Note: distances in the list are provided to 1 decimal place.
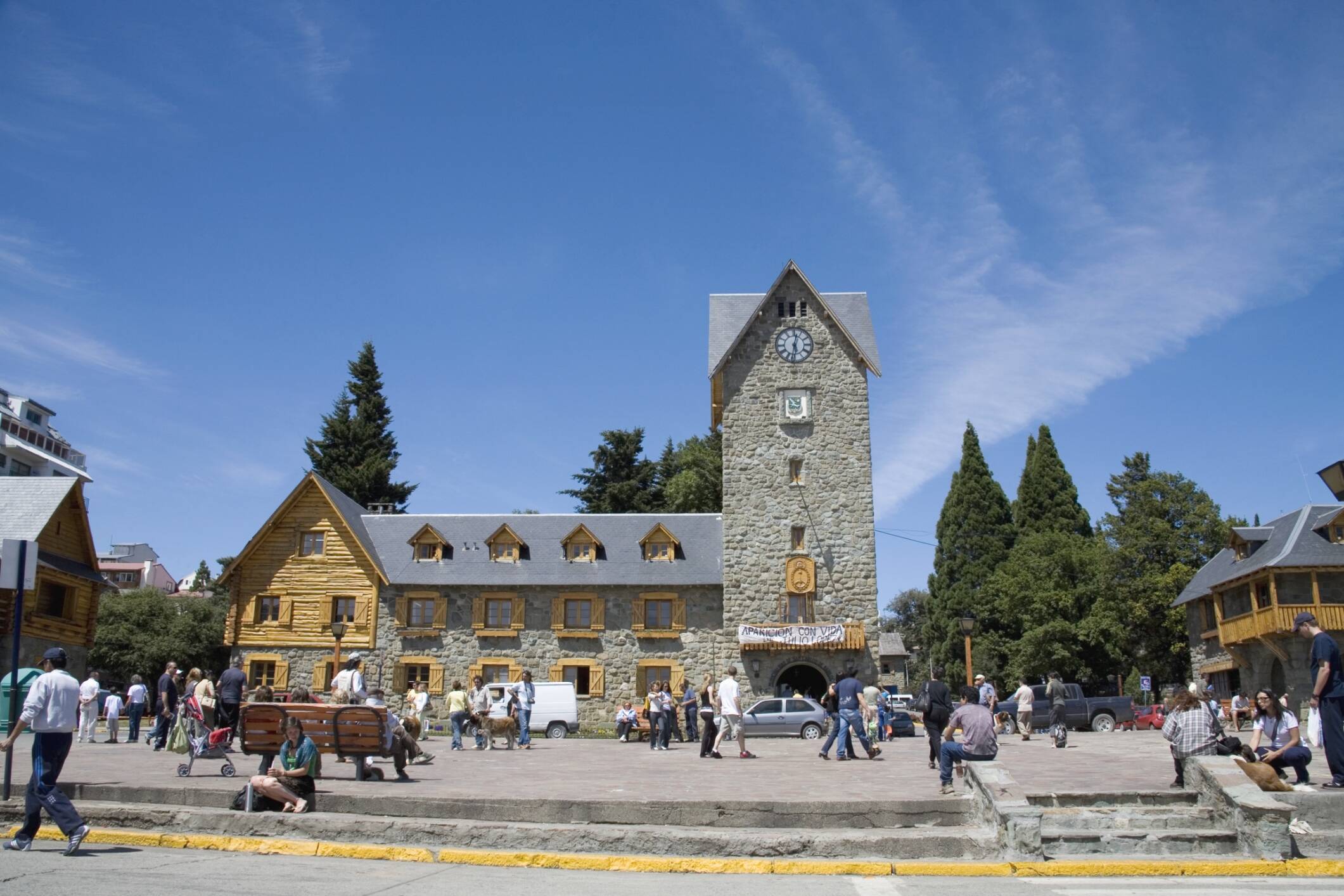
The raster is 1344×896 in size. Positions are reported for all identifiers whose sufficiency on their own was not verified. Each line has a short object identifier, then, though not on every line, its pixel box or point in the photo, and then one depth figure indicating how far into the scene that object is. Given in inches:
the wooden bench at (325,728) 517.7
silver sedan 1277.1
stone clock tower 1541.6
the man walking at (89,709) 964.0
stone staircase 398.6
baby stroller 590.6
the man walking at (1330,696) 431.5
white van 1338.6
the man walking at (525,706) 921.5
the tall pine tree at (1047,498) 2402.8
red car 1480.1
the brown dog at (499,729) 863.1
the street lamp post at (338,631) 1310.3
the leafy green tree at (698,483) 2490.2
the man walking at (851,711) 784.3
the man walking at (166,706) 810.8
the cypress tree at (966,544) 2343.8
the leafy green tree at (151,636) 2297.0
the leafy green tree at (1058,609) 1962.4
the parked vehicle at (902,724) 1310.3
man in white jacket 364.5
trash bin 495.9
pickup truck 1341.0
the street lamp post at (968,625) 1119.0
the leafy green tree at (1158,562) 1974.7
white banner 1520.7
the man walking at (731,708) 837.8
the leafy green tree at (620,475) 2625.5
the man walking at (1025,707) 1044.5
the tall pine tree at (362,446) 2490.2
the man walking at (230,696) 736.3
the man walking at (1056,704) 983.0
